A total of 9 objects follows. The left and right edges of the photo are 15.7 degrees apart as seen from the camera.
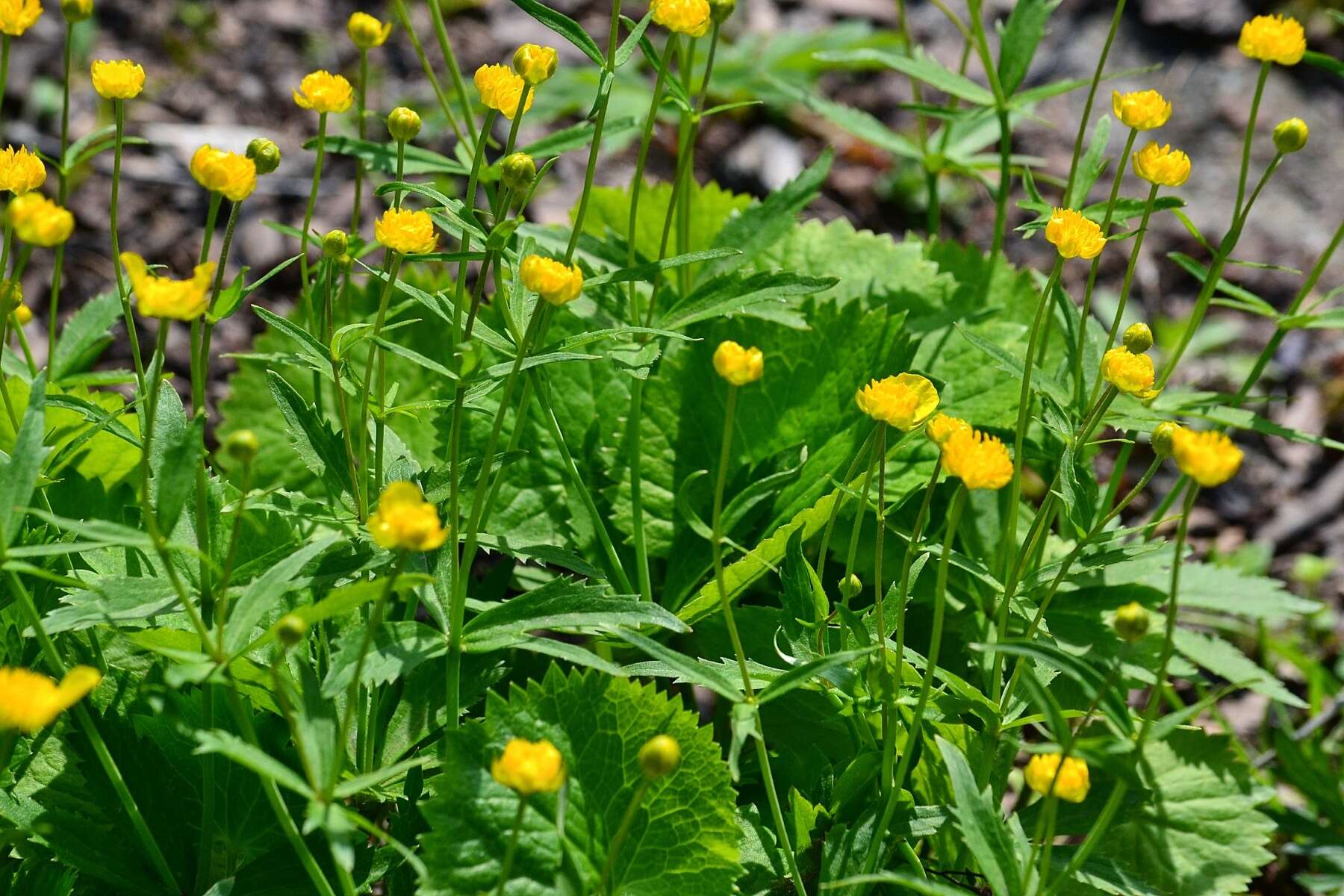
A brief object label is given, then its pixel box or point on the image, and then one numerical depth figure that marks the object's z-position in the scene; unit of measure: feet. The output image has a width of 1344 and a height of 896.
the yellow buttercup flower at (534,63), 4.14
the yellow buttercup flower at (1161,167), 4.30
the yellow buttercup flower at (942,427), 4.13
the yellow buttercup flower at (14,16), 4.18
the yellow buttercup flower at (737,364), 4.00
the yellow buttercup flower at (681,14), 4.22
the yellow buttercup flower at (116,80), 4.18
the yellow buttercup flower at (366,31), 4.33
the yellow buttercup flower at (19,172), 4.16
